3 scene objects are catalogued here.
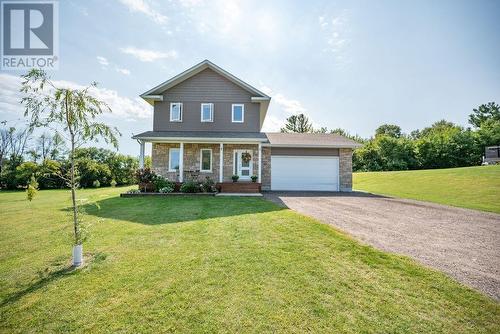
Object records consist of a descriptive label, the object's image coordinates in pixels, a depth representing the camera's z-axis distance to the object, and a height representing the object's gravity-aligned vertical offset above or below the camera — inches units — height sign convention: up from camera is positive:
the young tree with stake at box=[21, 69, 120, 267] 153.5 +41.6
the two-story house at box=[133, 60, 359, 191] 615.2 +68.9
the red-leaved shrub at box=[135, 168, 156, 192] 537.3 -27.7
